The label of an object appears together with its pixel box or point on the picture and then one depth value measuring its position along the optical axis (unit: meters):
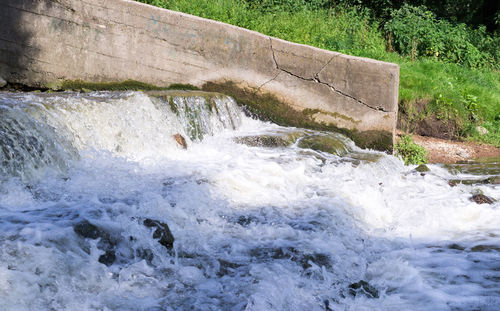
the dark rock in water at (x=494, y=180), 7.12
